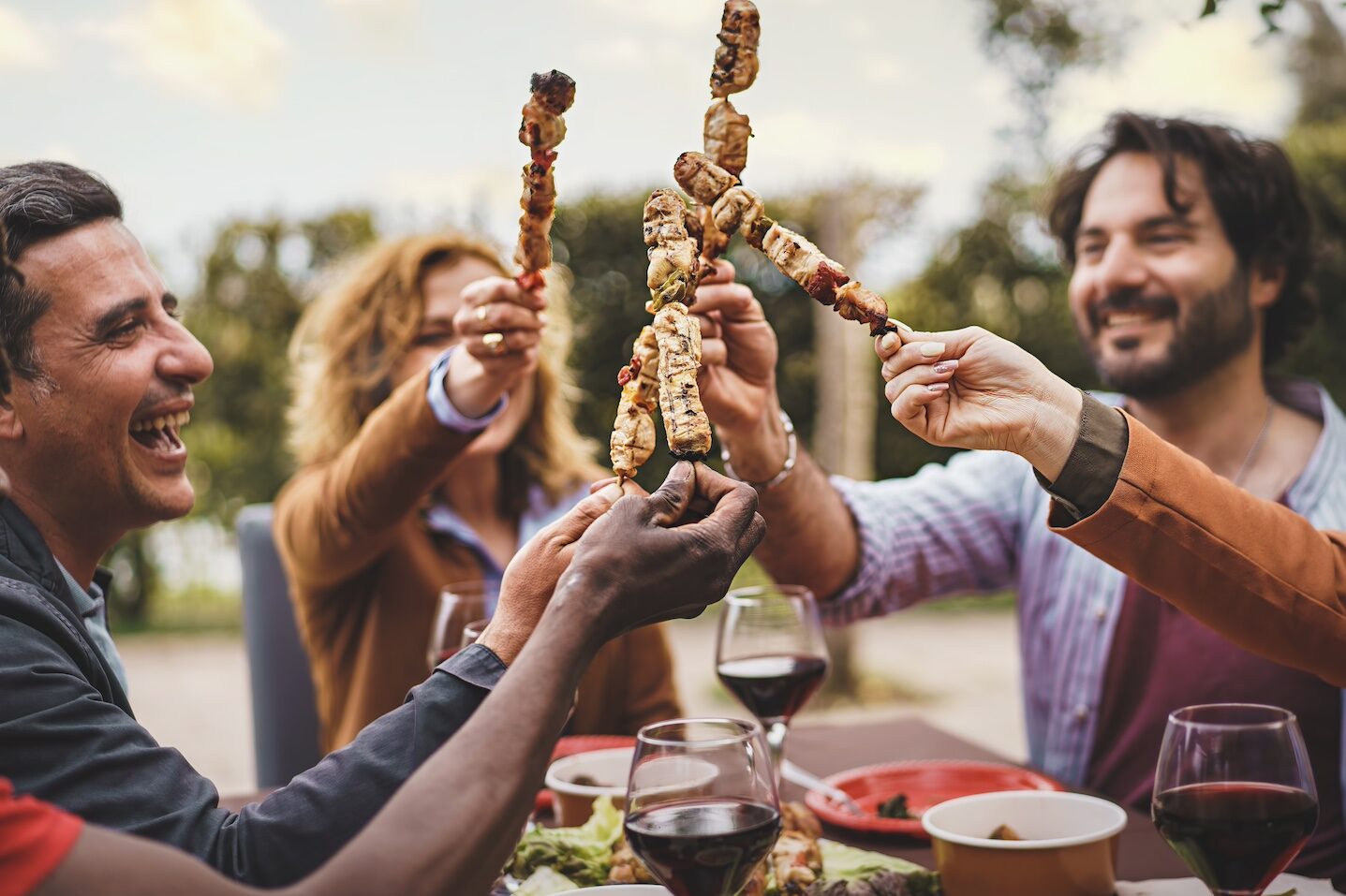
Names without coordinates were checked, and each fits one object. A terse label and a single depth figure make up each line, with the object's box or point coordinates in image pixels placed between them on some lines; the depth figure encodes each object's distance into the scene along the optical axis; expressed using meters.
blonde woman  2.96
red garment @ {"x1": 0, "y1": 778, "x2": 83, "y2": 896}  1.10
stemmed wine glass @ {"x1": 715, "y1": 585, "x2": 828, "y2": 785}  2.18
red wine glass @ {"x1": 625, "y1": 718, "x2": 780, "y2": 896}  1.41
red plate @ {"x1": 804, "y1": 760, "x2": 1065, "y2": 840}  2.44
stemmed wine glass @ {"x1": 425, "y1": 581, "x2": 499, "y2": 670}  2.23
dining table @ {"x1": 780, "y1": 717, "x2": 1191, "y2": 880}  2.08
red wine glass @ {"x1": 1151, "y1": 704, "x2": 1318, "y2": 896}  1.59
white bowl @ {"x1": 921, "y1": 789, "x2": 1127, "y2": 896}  1.69
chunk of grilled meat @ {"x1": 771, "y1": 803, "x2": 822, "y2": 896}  1.78
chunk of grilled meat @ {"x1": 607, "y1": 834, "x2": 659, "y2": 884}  1.76
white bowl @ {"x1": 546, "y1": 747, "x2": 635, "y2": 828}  2.11
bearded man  2.91
